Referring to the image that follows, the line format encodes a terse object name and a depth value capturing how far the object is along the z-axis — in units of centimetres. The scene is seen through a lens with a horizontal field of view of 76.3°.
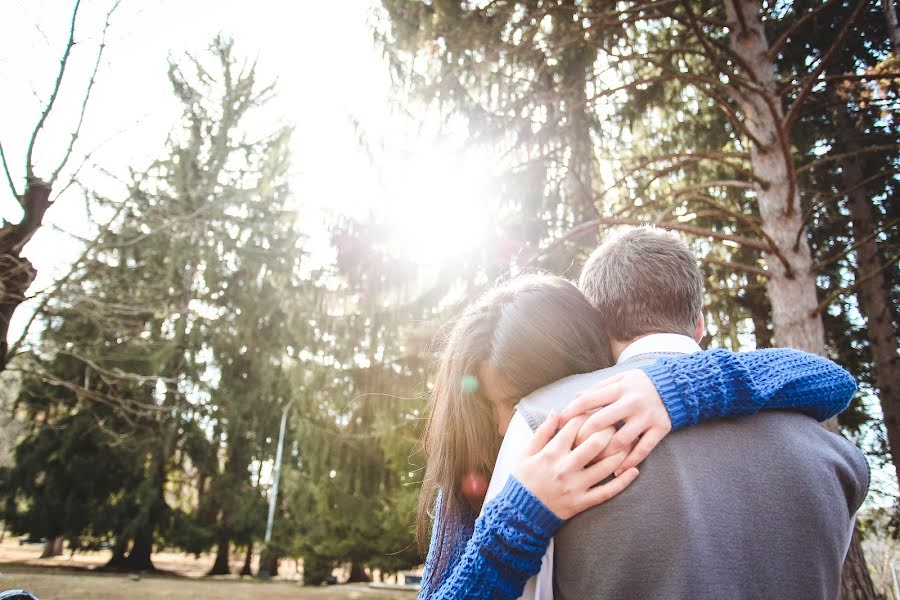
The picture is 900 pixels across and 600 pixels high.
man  100
